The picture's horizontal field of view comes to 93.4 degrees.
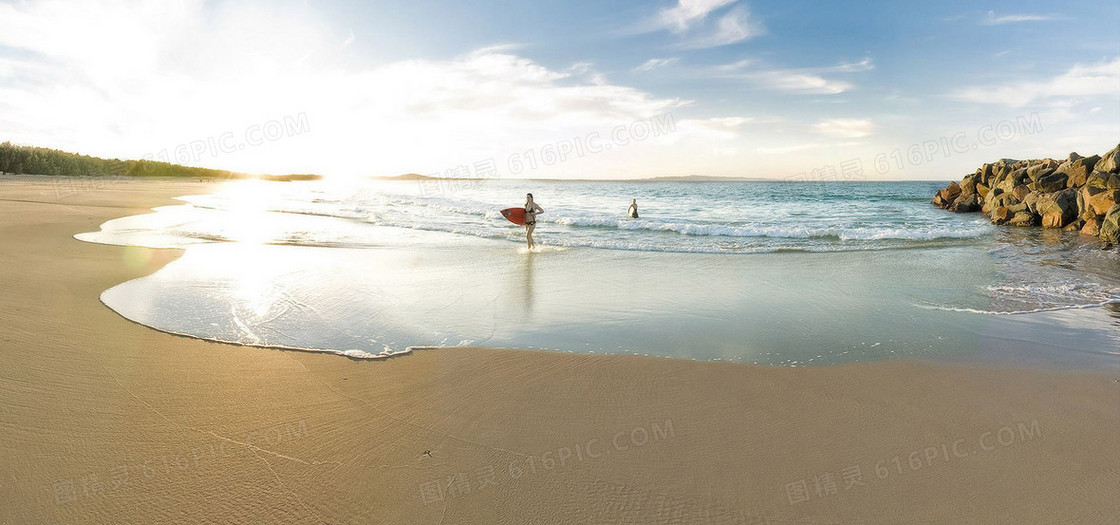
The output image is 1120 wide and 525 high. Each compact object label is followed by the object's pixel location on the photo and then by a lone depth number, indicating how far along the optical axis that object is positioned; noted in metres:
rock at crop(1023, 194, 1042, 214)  21.77
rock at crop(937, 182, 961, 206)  35.38
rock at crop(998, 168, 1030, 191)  25.38
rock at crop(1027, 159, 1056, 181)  23.76
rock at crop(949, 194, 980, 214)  30.25
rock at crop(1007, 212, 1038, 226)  21.92
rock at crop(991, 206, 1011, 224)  23.03
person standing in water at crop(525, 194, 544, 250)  14.80
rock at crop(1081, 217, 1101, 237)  17.38
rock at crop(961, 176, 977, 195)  32.59
